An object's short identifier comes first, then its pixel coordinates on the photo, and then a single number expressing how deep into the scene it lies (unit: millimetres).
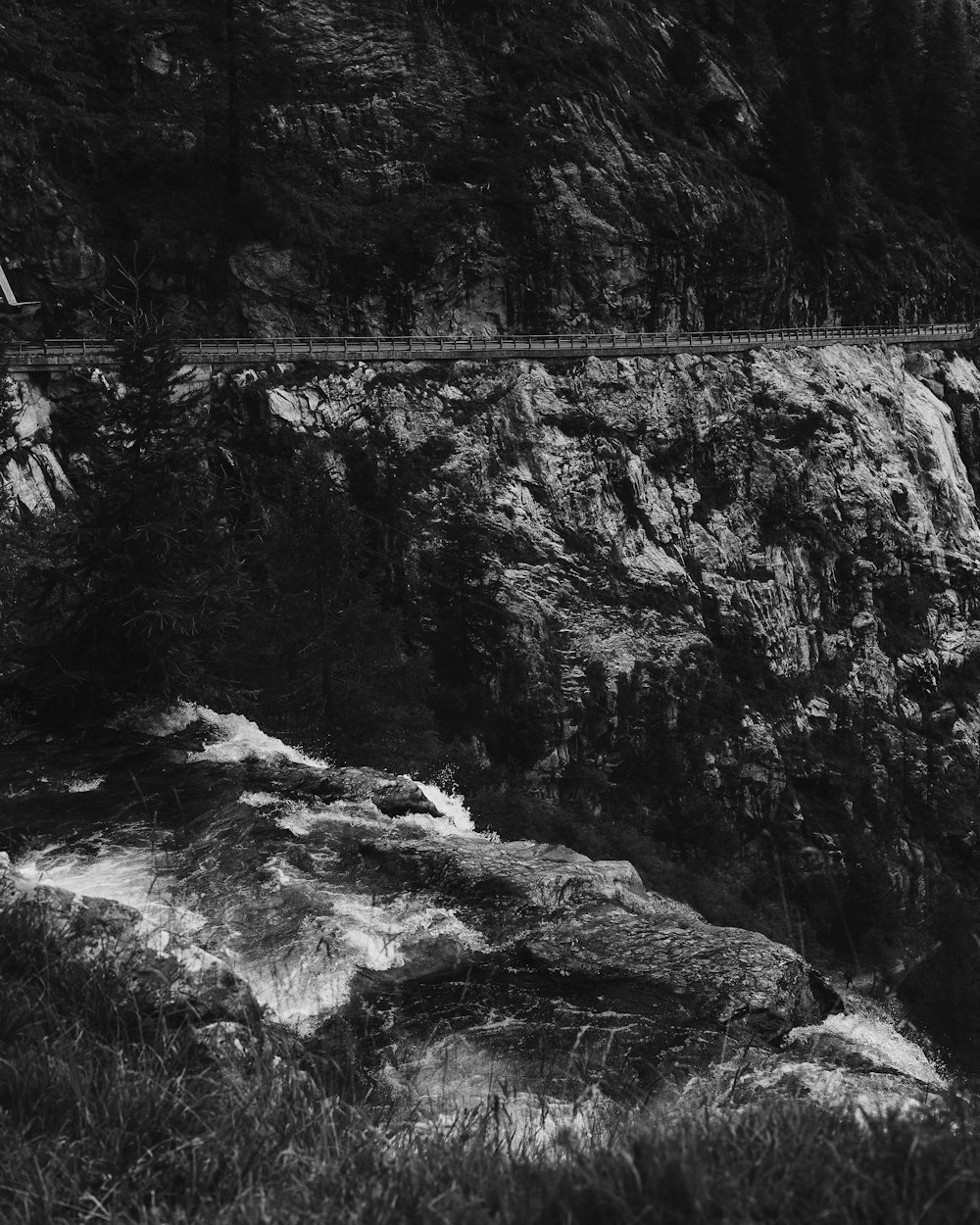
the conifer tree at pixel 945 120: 70750
